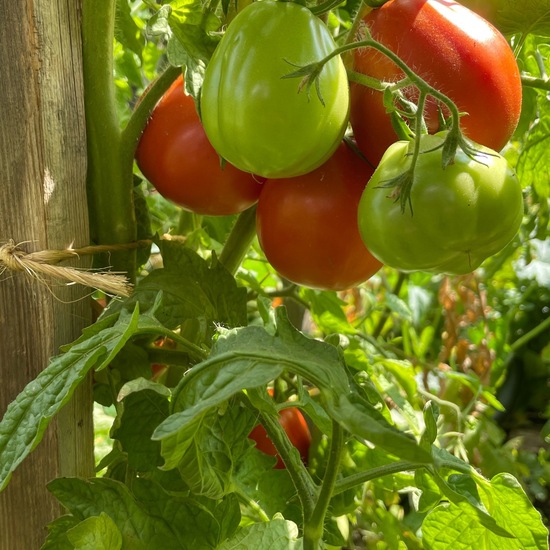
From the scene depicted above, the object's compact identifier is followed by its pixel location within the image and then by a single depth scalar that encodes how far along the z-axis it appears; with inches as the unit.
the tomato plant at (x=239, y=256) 19.3
